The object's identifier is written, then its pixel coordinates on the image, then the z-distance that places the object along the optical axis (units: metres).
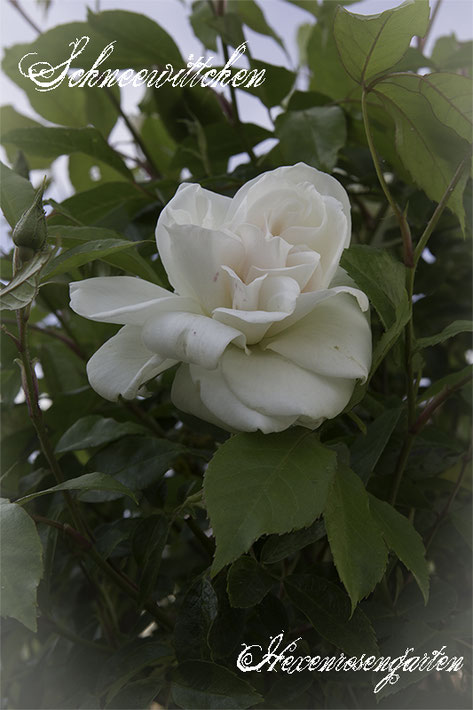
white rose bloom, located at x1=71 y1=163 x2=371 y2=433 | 0.24
